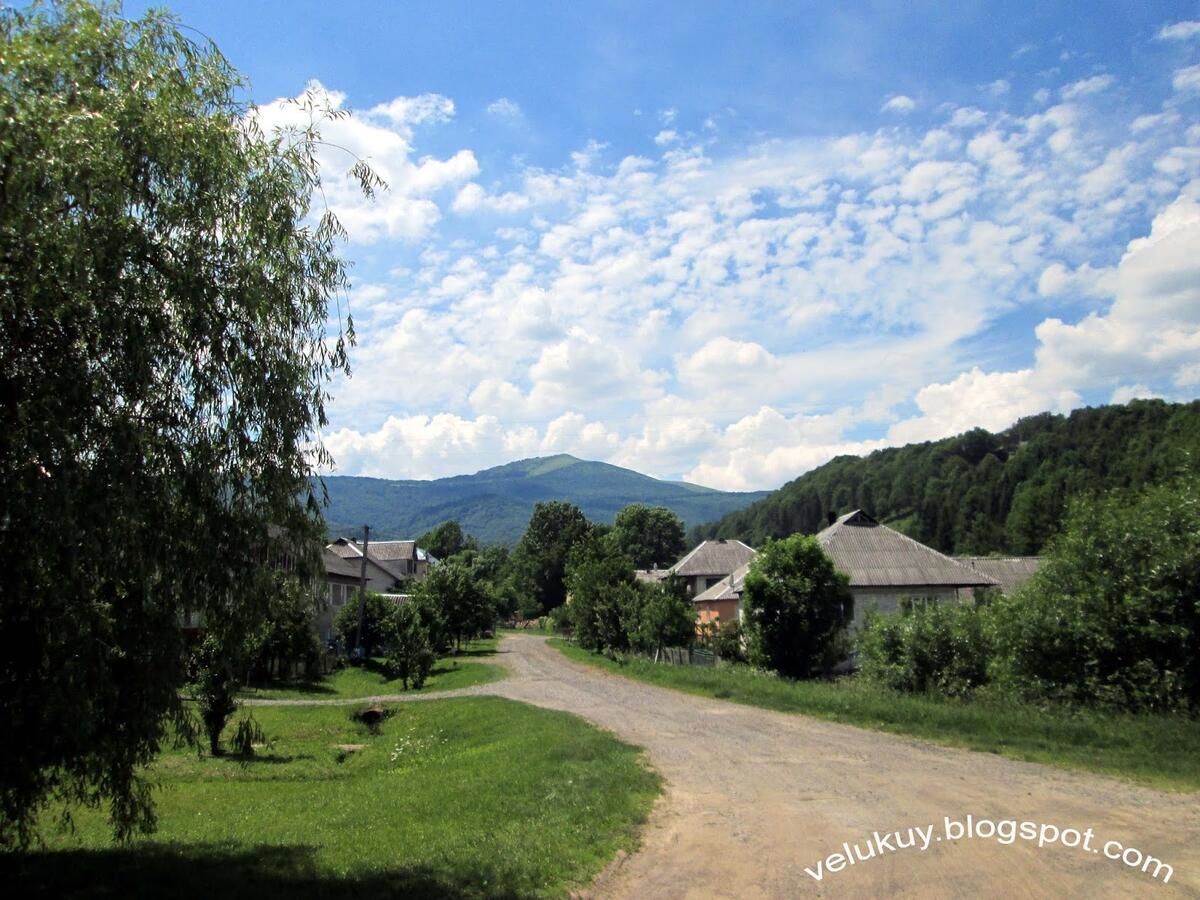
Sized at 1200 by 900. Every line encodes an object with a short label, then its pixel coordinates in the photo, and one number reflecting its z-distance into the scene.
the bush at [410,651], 36.50
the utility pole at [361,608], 48.43
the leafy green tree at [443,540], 148.62
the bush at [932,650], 22.11
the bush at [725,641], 34.84
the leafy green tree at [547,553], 107.94
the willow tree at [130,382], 6.32
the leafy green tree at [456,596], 54.08
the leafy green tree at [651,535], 123.69
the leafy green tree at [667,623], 38.25
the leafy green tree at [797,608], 28.66
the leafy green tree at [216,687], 8.62
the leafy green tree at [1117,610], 17.11
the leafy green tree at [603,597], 44.12
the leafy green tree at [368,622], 52.88
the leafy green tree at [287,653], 33.72
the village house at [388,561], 77.19
